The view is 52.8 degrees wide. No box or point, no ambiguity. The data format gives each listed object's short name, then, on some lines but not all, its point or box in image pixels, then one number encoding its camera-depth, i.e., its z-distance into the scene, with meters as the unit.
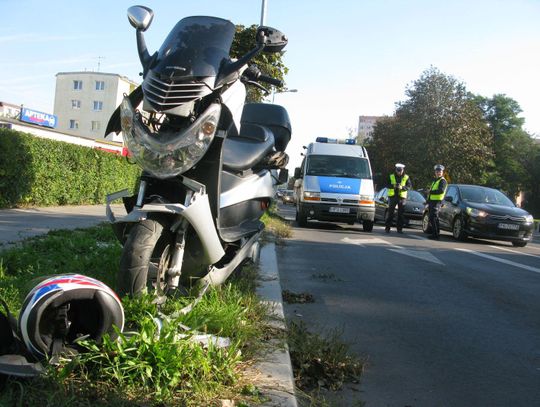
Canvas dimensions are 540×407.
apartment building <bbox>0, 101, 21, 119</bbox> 62.28
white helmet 2.26
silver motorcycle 3.21
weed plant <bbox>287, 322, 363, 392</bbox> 3.08
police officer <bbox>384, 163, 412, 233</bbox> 15.68
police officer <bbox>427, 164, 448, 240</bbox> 14.51
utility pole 21.66
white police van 14.89
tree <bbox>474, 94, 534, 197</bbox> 70.00
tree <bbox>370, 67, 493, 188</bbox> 47.06
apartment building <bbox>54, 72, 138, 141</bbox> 76.56
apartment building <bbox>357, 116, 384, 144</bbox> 89.78
